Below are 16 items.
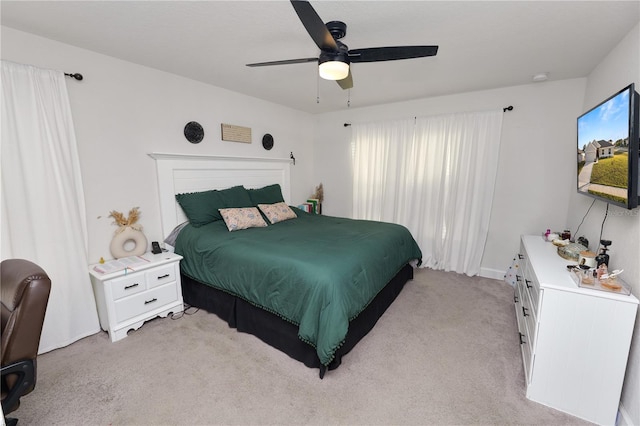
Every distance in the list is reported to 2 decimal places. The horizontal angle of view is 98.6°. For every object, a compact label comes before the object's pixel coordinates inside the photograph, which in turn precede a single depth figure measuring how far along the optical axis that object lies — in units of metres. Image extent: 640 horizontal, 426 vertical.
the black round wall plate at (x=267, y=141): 4.01
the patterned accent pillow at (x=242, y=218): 2.96
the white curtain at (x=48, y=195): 1.96
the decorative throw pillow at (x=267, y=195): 3.66
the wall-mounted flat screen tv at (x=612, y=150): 1.51
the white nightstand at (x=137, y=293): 2.24
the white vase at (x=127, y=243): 2.55
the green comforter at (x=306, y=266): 1.87
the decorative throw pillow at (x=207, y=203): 2.99
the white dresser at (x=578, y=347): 1.49
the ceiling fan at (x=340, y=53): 1.58
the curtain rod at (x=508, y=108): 3.21
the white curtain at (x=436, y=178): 3.45
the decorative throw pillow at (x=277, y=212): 3.44
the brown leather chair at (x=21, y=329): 1.14
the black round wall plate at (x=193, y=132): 3.09
